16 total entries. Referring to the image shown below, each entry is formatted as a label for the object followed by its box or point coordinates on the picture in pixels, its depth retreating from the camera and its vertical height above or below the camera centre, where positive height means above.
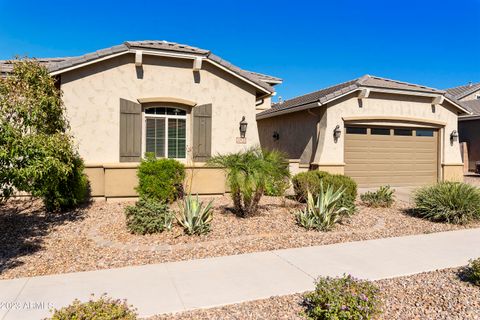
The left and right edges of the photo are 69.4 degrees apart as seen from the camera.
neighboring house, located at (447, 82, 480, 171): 22.38 +1.95
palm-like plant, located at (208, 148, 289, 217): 7.88 -0.28
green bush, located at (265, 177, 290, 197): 8.31 -0.60
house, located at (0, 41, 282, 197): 10.23 +1.68
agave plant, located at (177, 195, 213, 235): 6.86 -1.15
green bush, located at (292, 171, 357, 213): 9.86 -0.62
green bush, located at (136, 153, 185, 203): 9.63 -0.51
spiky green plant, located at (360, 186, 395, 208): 10.12 -1.09
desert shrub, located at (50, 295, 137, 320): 3.09 -1.38
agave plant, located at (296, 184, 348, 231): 7.49 -1.15
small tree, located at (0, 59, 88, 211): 5.33 +0.35
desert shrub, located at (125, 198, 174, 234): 6.85 -1.15
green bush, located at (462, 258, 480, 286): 4.65 -1.55
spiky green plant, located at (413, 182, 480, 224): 8.43 -1.04
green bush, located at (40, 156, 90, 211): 8.62 -0.80
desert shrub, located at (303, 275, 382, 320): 3.54 -1.47
